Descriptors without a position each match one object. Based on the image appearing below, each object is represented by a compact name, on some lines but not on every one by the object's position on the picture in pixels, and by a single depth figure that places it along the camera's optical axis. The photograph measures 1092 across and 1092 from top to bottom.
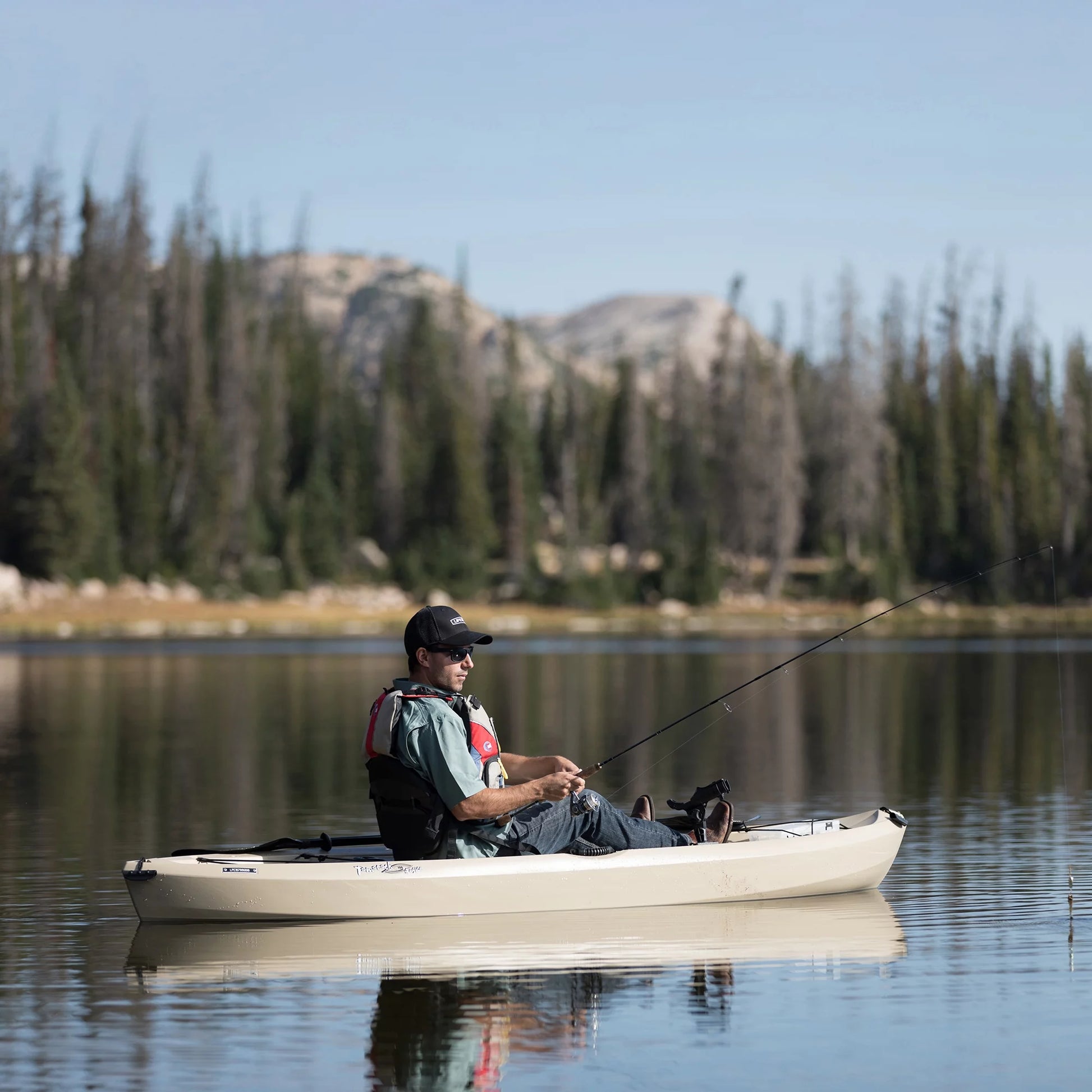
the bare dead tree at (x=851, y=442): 105.38
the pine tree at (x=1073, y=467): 109.12
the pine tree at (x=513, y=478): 102.81
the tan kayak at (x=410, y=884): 11.95
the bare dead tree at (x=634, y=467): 111.94
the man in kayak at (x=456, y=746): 11.41
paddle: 12.54
